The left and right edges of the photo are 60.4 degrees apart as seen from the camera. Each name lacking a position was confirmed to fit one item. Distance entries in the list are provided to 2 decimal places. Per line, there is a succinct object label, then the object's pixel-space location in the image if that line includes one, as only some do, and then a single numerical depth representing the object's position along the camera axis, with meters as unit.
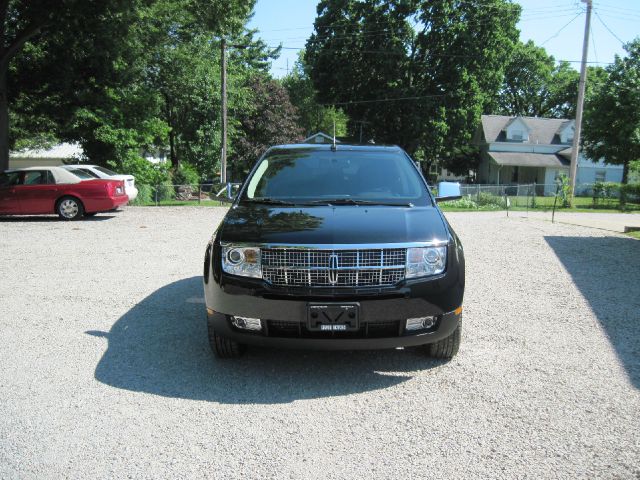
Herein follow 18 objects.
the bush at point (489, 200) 28.23
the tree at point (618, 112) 38.09
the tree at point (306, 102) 73.94
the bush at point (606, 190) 33.78
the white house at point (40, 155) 50.09
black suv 3.72
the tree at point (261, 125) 41.53
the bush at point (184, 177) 27.55
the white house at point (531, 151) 50.88
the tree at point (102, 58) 17.98
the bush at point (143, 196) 21.57
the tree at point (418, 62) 39.75
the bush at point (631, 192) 29.94
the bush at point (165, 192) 22.22
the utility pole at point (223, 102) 25.80
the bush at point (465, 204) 27.58
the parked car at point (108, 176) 15.23
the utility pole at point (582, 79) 27.19
